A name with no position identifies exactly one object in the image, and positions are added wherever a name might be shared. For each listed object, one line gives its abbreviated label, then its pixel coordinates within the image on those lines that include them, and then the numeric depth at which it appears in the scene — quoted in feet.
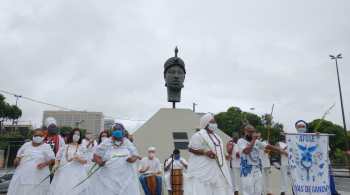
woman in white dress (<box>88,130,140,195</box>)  20.43
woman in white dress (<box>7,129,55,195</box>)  23.54
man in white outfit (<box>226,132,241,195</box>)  28.07
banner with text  21.31
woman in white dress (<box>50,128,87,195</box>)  24.72
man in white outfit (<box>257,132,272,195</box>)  28.84
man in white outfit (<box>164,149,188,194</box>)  31.58
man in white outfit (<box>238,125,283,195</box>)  23.77
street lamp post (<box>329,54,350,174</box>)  90.17
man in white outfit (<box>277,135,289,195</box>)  29.20
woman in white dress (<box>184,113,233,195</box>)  19.63
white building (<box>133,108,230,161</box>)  51.08
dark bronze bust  59.26
